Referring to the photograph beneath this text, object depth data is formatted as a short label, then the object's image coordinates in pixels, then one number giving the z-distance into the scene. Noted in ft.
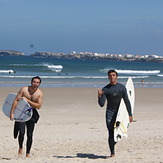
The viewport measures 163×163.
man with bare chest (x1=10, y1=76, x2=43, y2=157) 43.78
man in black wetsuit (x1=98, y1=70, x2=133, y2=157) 44.55
